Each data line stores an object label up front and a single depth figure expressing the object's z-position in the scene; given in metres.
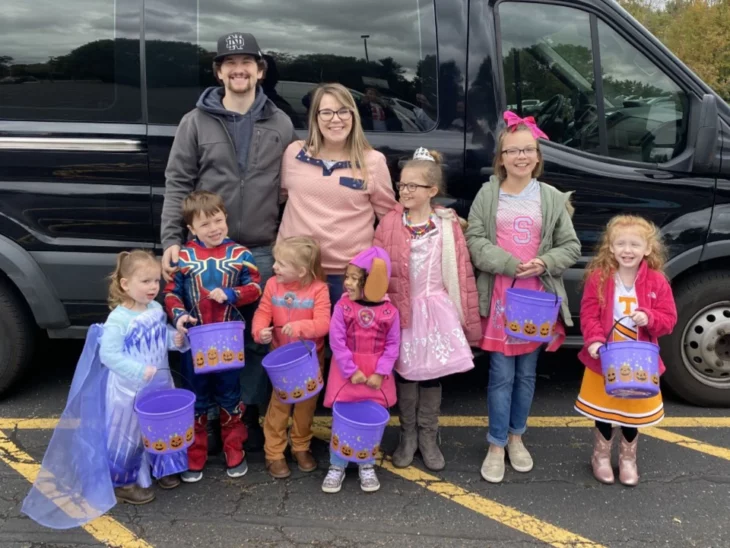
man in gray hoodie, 2.96
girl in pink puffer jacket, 2.92
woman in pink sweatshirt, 2.95
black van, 3.27
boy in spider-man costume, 2.83
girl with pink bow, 2.88
